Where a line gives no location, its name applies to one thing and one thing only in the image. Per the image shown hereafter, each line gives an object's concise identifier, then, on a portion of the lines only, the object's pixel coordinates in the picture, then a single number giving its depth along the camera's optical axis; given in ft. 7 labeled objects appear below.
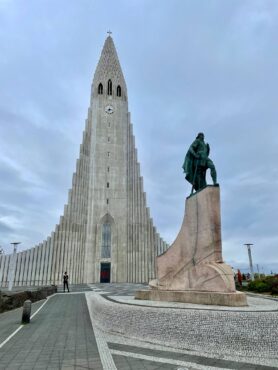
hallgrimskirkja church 118.01
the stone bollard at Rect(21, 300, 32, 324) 29.35
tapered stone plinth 24.59
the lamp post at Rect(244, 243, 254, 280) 80.16
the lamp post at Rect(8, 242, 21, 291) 73.26
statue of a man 32.45
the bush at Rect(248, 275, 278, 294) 52.80
